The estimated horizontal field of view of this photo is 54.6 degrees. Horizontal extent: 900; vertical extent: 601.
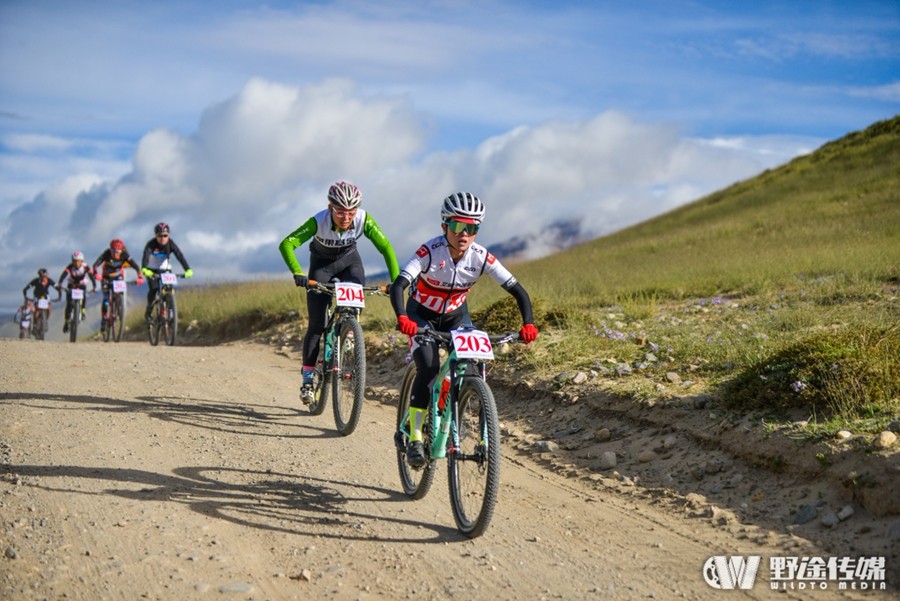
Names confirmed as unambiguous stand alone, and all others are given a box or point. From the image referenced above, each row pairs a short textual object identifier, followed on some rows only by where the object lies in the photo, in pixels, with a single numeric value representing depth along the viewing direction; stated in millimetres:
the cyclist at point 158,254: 17219
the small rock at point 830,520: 6164
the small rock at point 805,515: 6352
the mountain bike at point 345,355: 9234
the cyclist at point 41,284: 25062
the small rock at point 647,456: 8008
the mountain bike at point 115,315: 19297
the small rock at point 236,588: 5270
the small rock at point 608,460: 8141
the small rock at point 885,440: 6434
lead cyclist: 6898
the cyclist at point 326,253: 9898
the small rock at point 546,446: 8859
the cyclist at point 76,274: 21078
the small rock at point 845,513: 6168
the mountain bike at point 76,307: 20938
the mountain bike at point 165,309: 17094
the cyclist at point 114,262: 18906
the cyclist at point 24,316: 27016
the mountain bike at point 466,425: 6062
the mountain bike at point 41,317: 24672
